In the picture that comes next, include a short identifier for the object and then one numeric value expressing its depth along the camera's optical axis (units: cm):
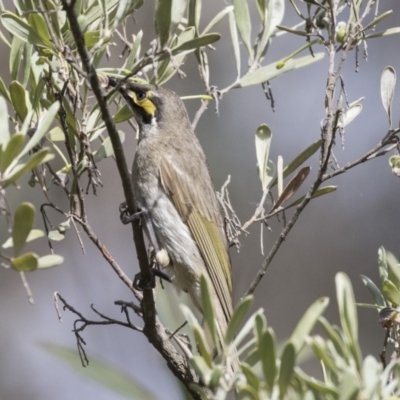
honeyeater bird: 618
